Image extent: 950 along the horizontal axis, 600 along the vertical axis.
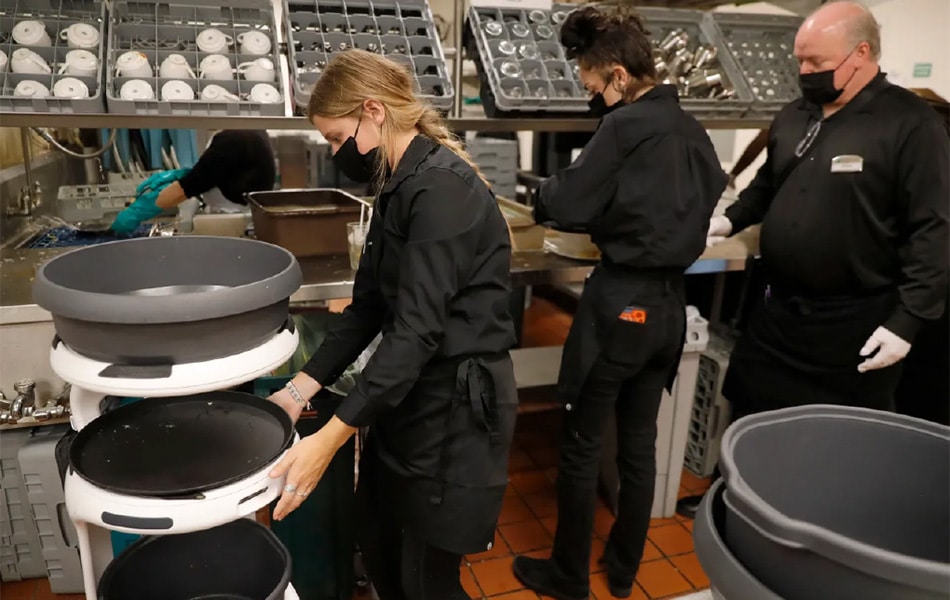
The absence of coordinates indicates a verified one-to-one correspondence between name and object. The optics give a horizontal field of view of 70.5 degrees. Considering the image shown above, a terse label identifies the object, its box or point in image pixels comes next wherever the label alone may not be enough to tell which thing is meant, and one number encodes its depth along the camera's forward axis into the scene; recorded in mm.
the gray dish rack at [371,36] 2102
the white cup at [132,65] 1865
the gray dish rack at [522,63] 2205
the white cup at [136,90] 1841
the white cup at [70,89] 1795
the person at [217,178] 2305
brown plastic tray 1989
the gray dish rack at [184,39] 1865
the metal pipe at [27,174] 2514
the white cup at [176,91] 1861
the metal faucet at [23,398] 1683
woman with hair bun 1679
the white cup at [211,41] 2023
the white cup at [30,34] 1865
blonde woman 1184
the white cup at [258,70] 2012
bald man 1773
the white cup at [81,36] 1916
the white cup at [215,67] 1963
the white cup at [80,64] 1846
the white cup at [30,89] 1753
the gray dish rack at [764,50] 2590
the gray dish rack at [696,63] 2434
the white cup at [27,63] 1792
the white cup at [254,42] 2068
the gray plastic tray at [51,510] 1826
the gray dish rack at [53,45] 1765
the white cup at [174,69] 1907
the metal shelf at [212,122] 1804
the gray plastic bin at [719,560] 691
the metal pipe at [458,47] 2365
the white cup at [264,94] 1954
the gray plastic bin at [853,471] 841
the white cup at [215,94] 1904
